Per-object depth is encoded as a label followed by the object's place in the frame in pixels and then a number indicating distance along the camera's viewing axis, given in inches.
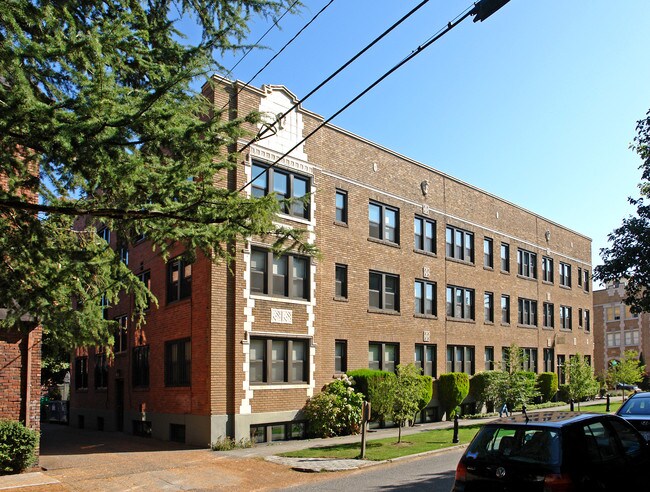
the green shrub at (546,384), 1427.2
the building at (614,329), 2751.0
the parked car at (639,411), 500.7
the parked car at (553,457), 270.4
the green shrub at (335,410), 841.5
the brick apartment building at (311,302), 800.3
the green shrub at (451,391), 1110.4
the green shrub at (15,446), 556.4
